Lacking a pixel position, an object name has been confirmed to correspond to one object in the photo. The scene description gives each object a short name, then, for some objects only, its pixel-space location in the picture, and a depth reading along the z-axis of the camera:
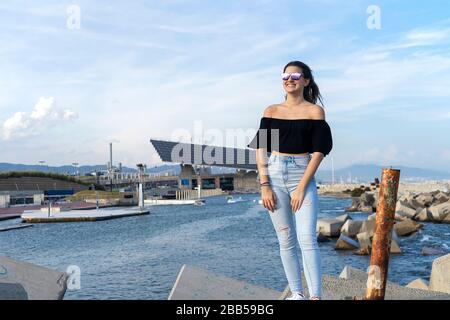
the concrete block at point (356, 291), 4.79
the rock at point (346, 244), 20.89
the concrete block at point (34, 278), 5.87
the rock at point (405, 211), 34.62
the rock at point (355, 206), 53.19
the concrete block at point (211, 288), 4.49
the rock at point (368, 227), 20.52
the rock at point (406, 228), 25.59
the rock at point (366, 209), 50.53
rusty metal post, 4.28
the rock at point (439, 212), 32.50
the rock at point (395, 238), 20.89
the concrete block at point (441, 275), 6.87
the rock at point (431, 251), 19.52
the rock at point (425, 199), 45.65
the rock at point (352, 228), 23.31
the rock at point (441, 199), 43.84
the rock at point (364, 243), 19.45
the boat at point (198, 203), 81.68
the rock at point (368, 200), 52.78
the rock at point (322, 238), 24.00
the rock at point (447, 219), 32.44
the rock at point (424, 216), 33.22
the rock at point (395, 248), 19.70
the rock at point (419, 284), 8.84
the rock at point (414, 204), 38.97
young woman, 3.79
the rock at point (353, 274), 6.94
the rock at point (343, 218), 26.68
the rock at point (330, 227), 25.70
